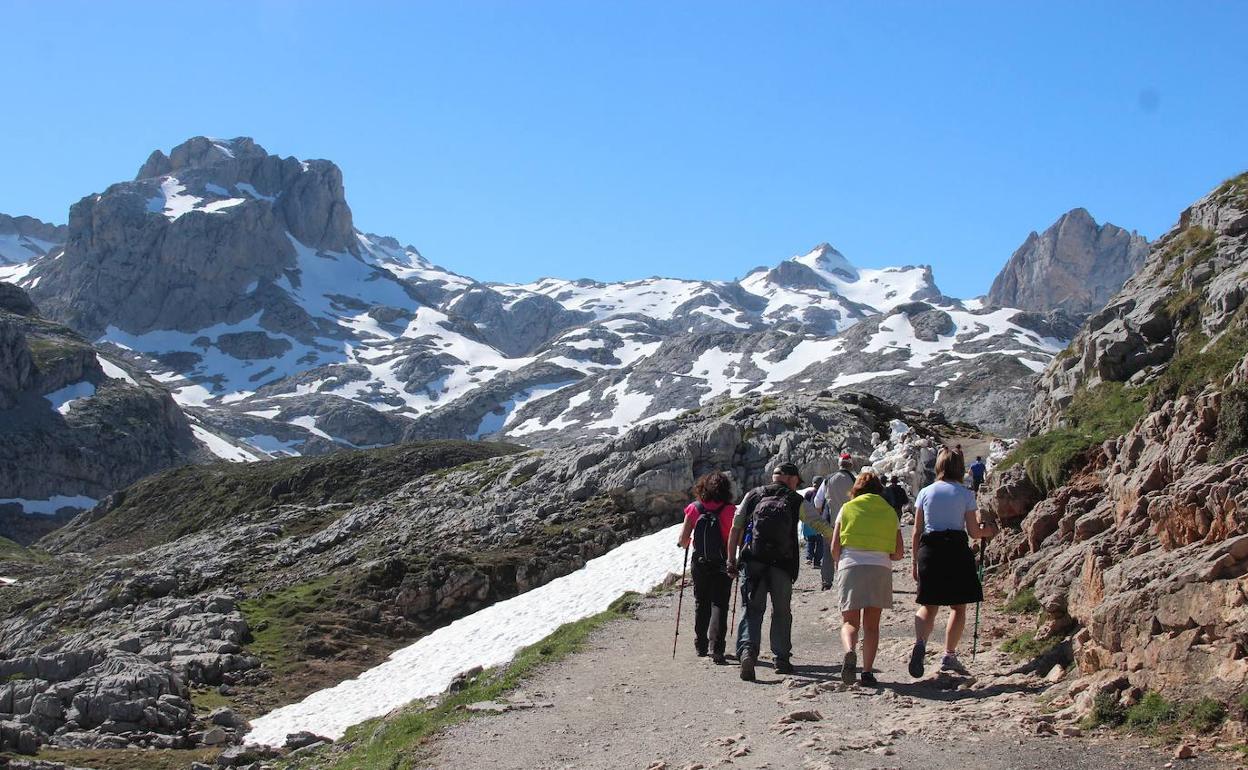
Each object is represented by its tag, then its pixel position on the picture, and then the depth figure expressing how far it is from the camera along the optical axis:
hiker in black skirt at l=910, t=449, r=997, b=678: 11.39
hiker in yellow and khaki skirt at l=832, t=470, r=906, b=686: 11.67
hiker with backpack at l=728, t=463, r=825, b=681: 12.81
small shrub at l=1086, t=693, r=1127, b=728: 8.58
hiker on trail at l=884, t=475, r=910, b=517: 20.95
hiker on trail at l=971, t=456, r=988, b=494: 27.37
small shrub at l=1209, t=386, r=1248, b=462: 10.28
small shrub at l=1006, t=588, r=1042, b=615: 14.05
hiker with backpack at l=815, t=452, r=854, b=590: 18.44
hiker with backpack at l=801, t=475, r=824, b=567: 23.06
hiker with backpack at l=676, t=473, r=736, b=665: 14.23
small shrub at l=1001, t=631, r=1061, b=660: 11.64
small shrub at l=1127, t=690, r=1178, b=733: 8.17
